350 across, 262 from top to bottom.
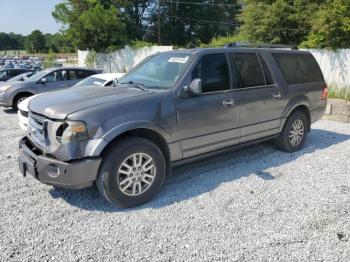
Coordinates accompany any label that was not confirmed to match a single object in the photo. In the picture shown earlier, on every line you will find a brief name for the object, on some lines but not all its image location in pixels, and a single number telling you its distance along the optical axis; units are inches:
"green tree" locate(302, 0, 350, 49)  532.8
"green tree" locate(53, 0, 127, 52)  908.6
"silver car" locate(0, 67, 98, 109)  410.6
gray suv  140.8
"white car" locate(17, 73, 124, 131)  331.3
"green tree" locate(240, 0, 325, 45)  739.4
